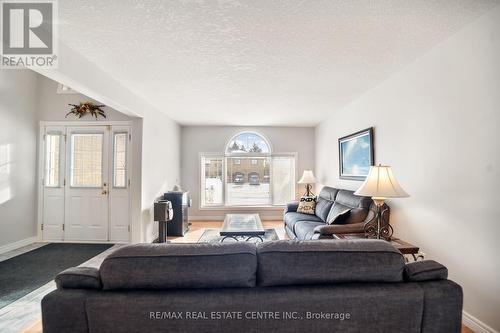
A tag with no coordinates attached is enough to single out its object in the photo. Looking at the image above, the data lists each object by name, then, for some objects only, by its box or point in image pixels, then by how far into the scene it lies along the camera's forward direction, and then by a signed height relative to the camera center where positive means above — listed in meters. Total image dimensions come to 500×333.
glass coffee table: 3.43 -0.84
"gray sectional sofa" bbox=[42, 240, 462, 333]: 1.01 -0.52
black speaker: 4.17 -0.69
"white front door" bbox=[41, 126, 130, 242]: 4.30 -0.34
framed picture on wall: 3.54 +0.27
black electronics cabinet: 4.80 -0.85
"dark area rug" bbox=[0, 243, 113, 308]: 2.65 -1.26
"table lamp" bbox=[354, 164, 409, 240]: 2.10 -0.14
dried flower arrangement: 4.27 +1.09
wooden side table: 2.10 -0.67
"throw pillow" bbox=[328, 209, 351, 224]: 3.08 -0.59
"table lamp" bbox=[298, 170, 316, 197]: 5.59 -0.15
